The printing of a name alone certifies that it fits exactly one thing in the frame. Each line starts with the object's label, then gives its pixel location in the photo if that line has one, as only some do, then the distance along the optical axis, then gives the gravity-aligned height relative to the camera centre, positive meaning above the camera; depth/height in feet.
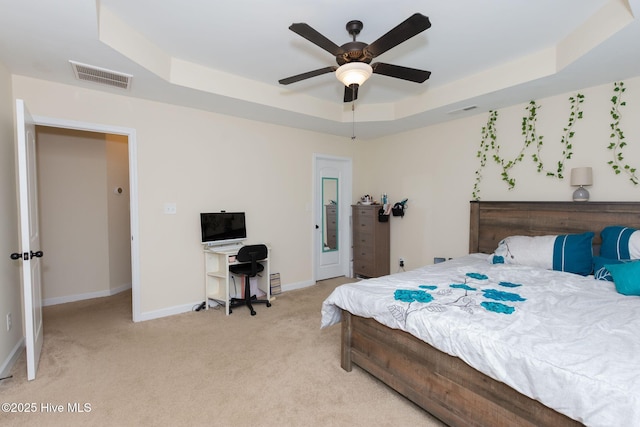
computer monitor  11.87 -0.98
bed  3.84 -2.39
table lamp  9.34 +0.69
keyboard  11.77 -1.79
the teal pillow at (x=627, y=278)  6.51 -1.70
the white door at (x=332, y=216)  16.06 -0.72
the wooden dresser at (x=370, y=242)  15.64 -2.07
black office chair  11.31 -2.57
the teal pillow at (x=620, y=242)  7.78 -1.09
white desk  11.46 -2.87
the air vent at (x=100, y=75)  8.28 +3.80
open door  6.82 -0.72
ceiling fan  5.59 +3.27
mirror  16.43 -0.59
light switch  11.34 -0.18
